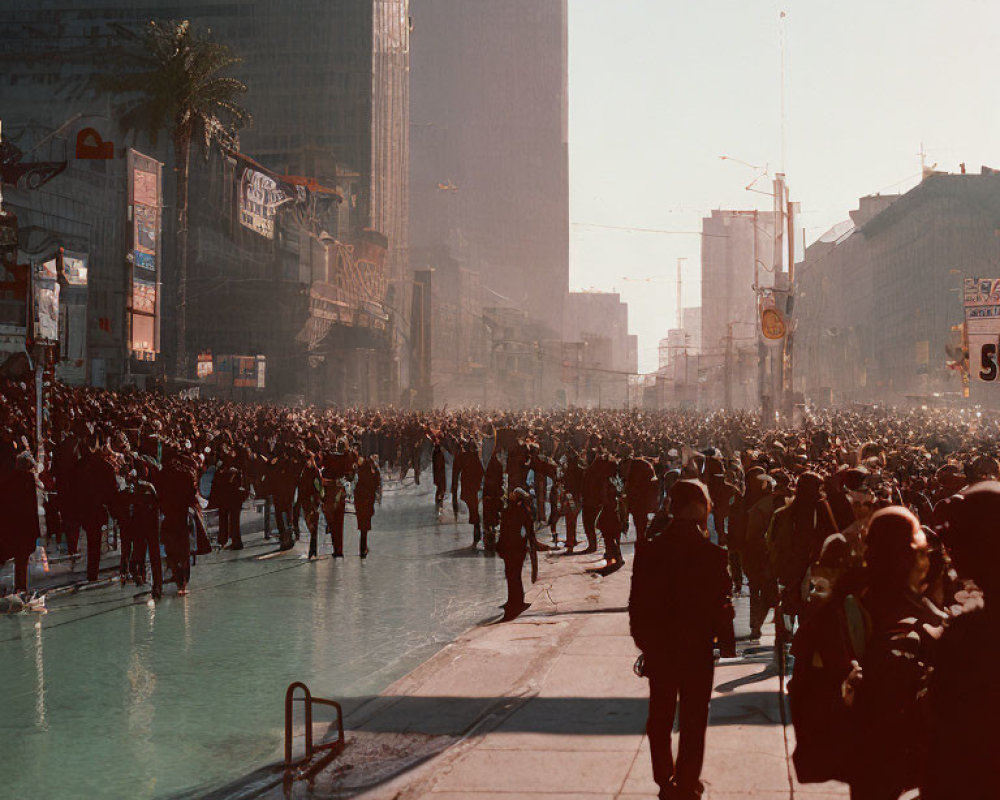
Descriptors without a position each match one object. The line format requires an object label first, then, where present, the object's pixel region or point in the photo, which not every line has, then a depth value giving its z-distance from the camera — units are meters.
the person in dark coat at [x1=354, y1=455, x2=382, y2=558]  17.58
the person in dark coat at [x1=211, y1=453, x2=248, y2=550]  18.08
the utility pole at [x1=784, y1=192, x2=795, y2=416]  47.66
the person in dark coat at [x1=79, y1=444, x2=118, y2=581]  14.32
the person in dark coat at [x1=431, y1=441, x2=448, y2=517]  23.70
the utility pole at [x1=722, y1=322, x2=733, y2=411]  95.38
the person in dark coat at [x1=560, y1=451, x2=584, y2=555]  19.55
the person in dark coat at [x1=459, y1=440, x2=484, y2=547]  19.62
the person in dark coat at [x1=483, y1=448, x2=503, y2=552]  16.94
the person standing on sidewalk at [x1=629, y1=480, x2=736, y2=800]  5.53
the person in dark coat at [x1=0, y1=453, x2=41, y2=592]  12.26
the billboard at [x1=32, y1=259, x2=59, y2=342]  22.96
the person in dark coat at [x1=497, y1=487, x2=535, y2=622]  12.52
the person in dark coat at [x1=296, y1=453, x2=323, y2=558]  17.22
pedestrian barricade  6.82
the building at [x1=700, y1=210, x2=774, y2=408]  101.04
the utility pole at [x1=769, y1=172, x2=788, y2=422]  50.69
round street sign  48.28
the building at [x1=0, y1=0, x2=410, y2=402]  61.78
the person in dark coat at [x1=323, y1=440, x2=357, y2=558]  16.88
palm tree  48.34
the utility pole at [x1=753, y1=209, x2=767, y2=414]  60.37
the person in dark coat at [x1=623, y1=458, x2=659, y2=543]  15.46
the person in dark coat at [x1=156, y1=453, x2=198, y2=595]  13.68
